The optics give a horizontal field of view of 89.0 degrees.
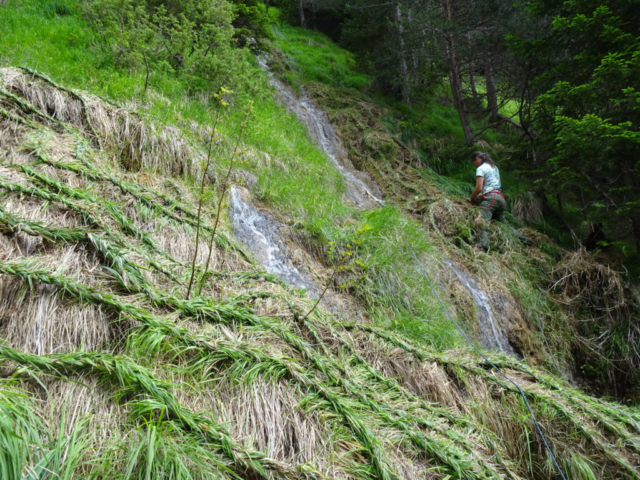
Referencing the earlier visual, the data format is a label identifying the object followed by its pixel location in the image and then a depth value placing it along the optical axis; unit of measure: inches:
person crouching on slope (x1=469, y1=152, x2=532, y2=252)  249.3
